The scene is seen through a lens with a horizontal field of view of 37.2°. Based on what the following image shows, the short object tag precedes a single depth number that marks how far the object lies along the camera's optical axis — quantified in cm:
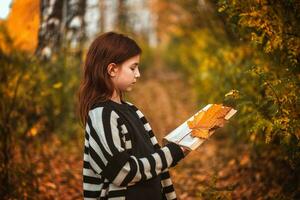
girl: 248
